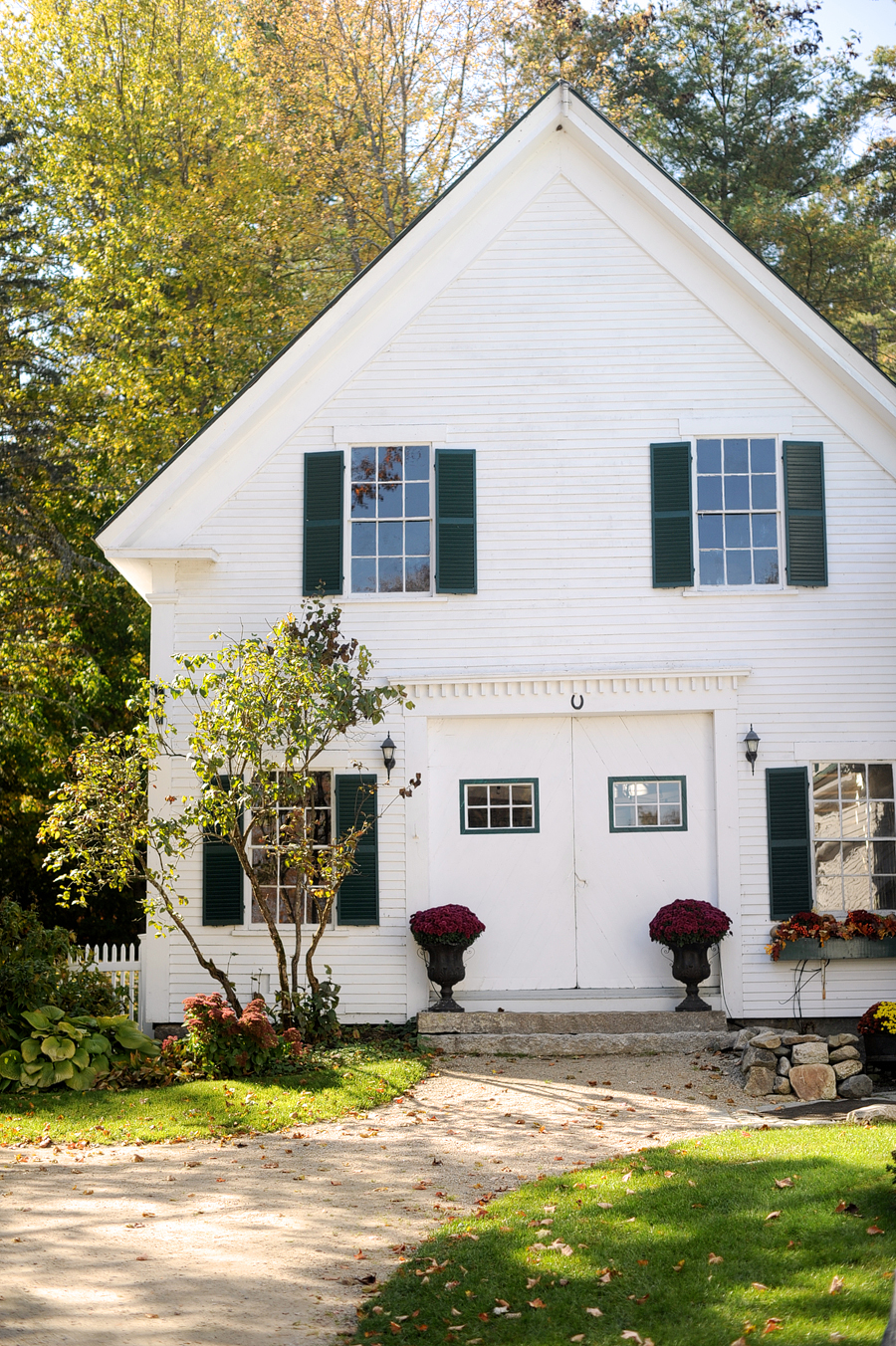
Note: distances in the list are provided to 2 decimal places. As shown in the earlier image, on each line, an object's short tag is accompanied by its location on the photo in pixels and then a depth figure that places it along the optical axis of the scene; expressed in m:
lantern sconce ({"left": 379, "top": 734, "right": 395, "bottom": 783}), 12.23
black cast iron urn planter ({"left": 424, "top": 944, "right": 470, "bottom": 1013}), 11.74
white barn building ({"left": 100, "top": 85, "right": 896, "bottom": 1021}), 12.21
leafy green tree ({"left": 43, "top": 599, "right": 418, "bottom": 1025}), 10.72
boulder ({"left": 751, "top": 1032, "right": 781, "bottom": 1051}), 10.16
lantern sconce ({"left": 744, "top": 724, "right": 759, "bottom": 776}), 12.12
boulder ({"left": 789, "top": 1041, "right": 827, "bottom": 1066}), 9.91
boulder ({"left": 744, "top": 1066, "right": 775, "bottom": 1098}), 9.76
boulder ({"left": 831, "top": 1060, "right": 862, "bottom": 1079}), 9.89
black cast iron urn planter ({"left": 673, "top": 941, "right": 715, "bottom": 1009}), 11.62
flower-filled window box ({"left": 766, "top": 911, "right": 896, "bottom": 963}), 11.75
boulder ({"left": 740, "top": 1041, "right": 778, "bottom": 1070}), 9.91
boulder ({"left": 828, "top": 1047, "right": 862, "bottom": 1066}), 10.03
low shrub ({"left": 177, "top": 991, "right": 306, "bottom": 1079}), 10.26
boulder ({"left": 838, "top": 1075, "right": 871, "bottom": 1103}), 9.66
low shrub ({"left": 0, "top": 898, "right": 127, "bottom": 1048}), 10.47
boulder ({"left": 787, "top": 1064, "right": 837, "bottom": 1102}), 9.65
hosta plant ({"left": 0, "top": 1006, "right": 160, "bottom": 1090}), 10.05
